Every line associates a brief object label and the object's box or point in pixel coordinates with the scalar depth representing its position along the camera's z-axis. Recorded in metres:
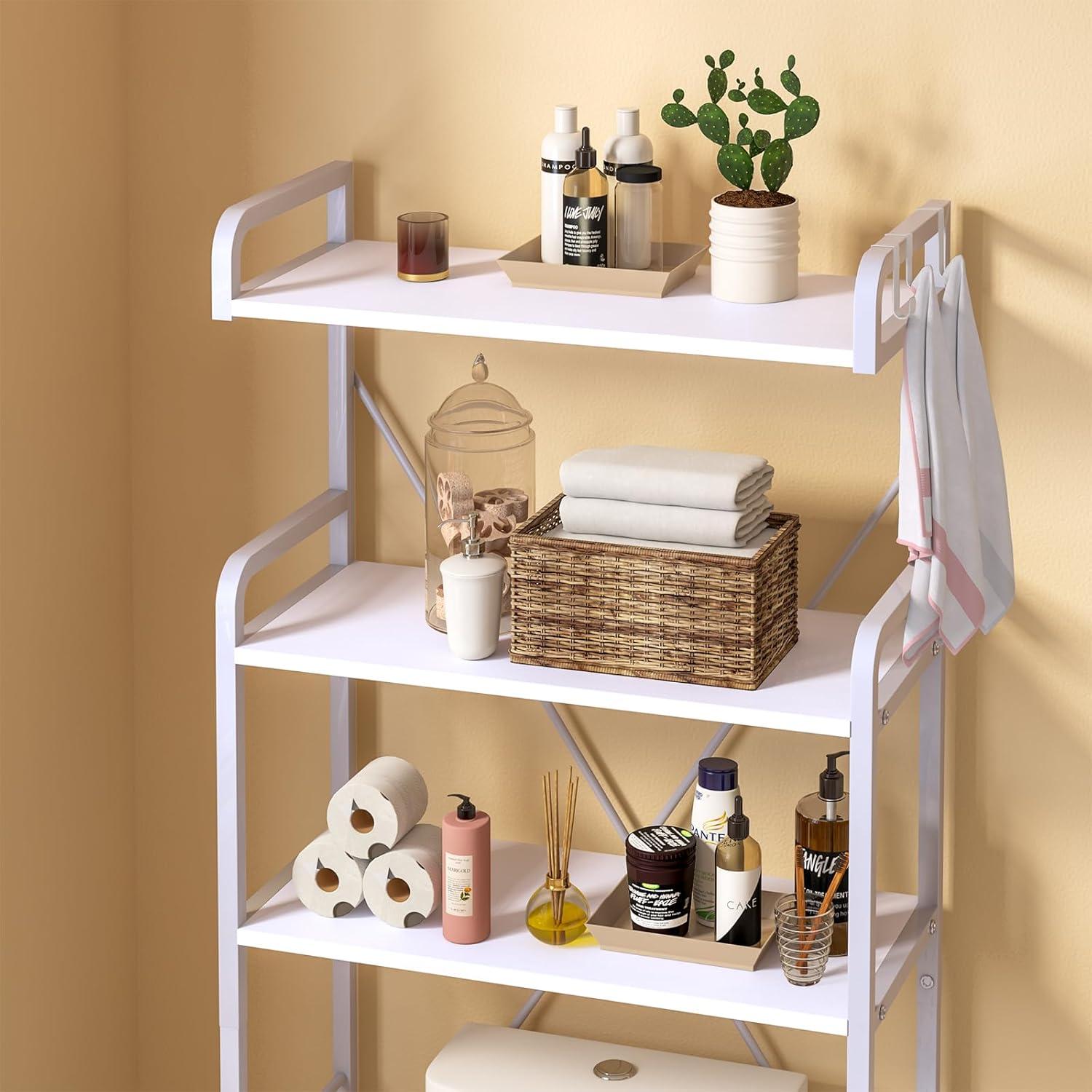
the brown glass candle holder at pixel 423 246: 3.87
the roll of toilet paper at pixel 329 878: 4.08
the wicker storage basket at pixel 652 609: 3.66
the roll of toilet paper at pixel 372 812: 4.05
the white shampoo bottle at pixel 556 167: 3.81
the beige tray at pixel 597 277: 3.75
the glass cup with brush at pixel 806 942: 3.75
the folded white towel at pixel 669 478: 3.70
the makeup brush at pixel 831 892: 3.75
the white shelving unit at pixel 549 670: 3.54
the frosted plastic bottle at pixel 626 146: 3.81
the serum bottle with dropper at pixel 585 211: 3.77
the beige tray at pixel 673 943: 3.83
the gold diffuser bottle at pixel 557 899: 3.99
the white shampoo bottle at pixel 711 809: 3.84
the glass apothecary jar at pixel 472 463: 4.04
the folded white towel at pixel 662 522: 3.69
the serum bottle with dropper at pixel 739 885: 3.78
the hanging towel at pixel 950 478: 3.53
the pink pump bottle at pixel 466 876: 3.93
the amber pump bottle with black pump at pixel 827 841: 3.85
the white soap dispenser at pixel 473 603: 3.81
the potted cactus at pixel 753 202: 3.63
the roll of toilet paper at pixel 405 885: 4.03
